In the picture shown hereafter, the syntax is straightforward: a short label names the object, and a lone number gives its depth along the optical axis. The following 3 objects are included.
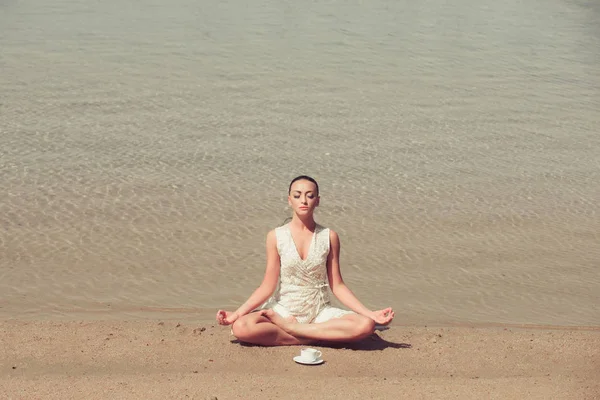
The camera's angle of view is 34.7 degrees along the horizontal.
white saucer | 5.65
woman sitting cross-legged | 5.95
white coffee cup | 5.66
